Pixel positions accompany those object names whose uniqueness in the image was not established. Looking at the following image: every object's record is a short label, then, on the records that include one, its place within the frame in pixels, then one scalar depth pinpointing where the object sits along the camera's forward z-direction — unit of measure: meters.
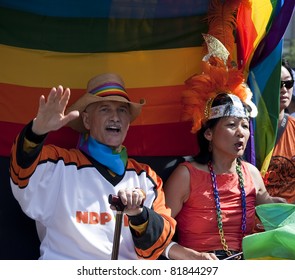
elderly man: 7.41
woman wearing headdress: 8.88
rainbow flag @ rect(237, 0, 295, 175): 9.46
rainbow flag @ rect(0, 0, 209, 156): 8.94
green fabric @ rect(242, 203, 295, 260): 6.74
